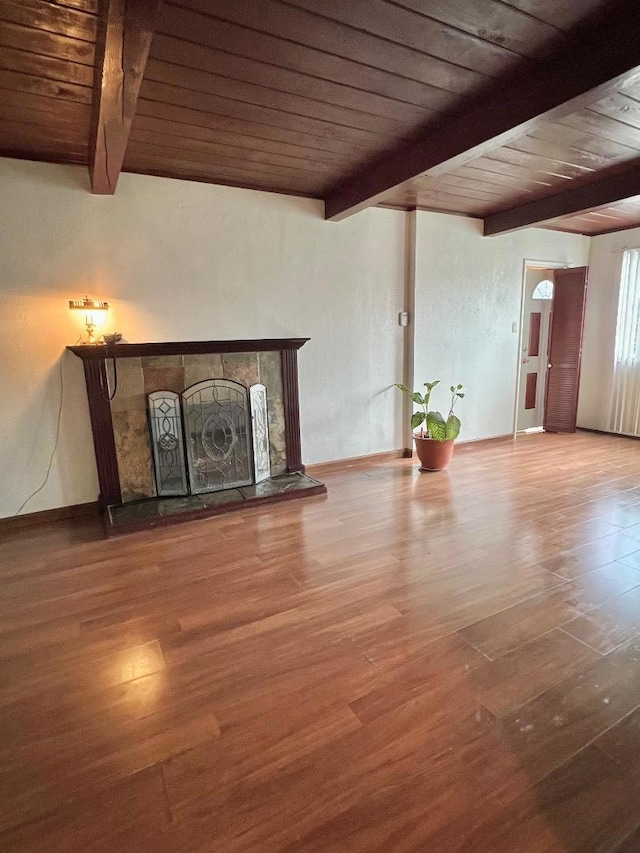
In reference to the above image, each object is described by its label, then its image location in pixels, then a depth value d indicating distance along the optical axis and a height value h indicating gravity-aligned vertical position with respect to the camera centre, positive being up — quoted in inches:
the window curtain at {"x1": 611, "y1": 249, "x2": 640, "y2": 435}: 205.2 -10.4
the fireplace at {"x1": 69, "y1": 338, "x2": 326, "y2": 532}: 127.0 -26.0
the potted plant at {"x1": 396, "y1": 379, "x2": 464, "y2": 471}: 160.6 -38.3
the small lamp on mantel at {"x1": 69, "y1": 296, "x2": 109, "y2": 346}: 115.5 +9.3
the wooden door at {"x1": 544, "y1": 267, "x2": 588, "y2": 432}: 215.5 -8.7
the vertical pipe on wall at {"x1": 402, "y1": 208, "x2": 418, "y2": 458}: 171.5 +3.5
